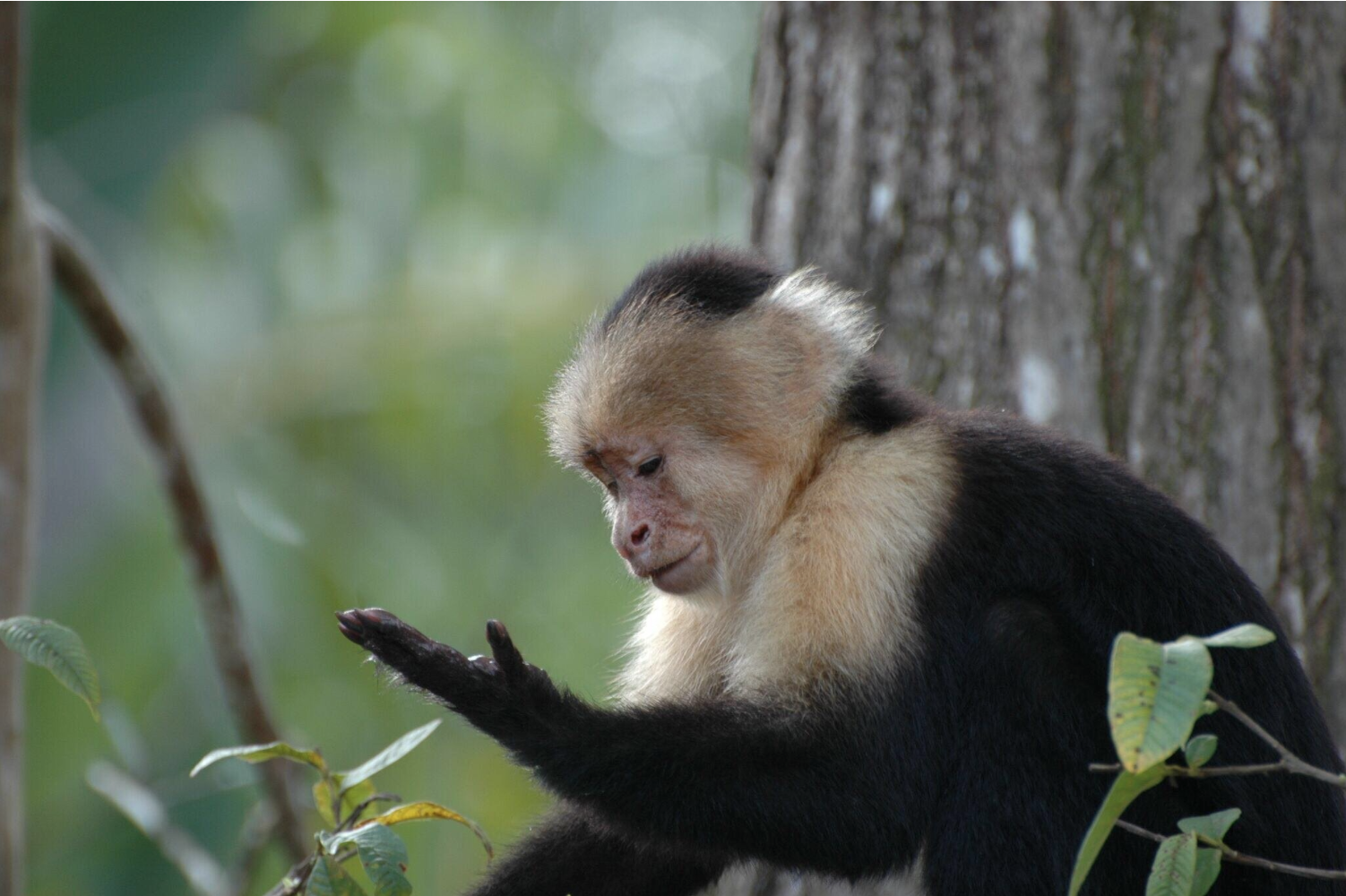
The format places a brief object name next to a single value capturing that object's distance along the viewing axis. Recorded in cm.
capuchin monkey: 578
